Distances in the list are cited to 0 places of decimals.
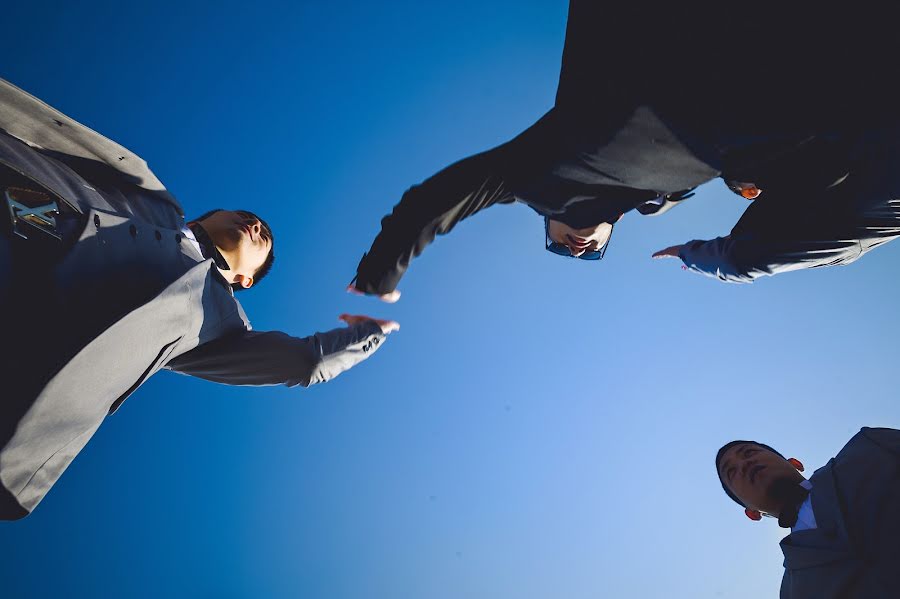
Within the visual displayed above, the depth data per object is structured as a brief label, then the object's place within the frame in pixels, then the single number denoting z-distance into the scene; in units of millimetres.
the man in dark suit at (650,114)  1115
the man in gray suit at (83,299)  1150
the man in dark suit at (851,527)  1797
